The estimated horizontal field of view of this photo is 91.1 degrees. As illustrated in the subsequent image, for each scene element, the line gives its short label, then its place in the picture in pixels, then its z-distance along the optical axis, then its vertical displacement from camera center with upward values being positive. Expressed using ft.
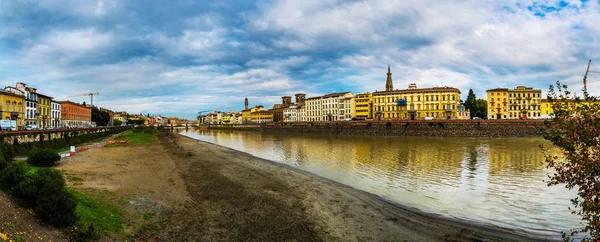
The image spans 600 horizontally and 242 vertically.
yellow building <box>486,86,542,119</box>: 391.24 +24.23
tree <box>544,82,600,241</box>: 22.13 -1.62
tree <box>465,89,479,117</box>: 435.90 +27.65
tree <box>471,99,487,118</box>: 428.15 +16.49
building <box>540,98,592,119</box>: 386.07 +15.87
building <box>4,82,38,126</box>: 221.46 +19.00
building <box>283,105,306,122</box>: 582.92 +18.19
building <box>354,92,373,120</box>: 451.94 +24.39
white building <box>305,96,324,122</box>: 536.42 +24.69
